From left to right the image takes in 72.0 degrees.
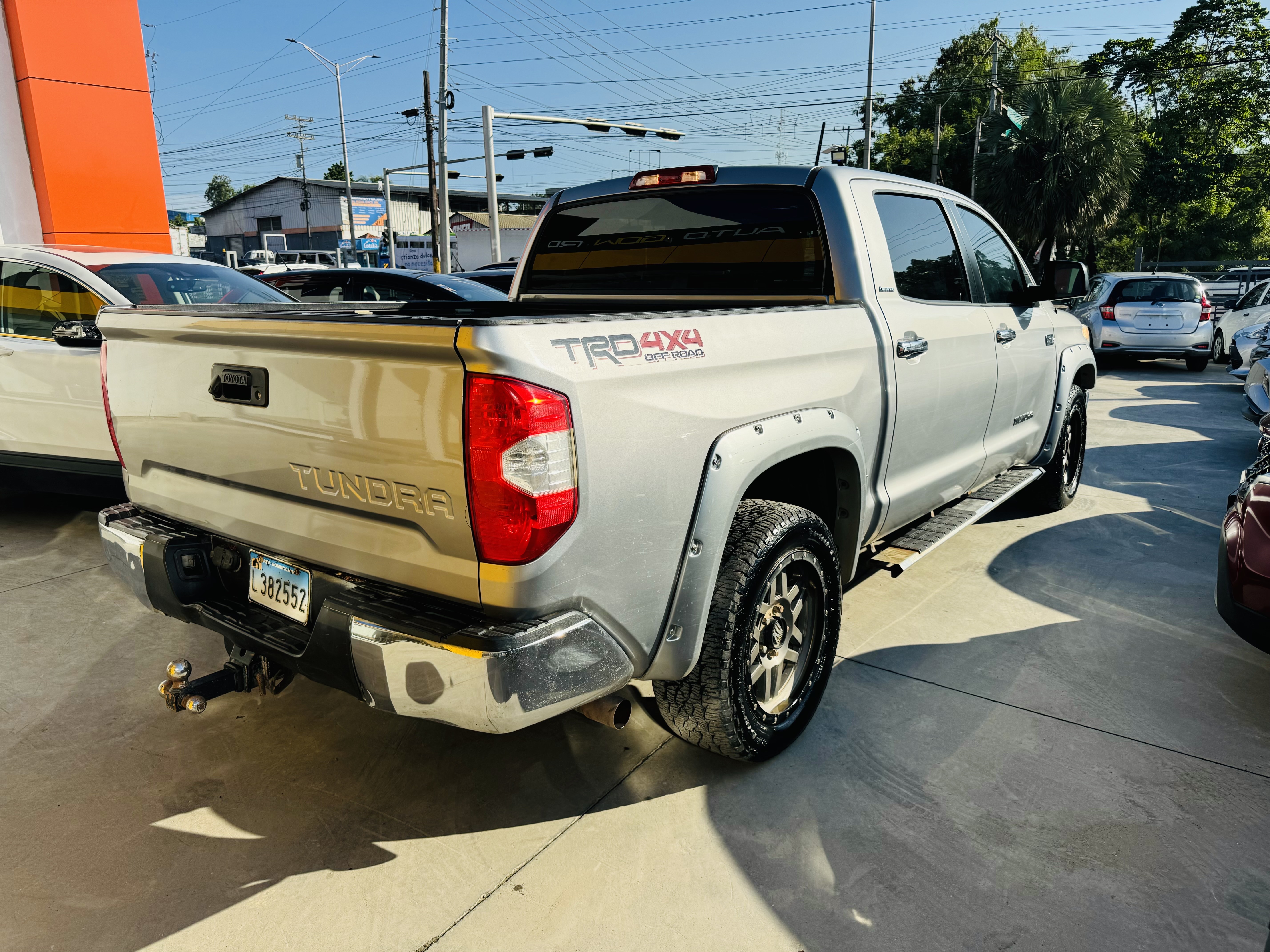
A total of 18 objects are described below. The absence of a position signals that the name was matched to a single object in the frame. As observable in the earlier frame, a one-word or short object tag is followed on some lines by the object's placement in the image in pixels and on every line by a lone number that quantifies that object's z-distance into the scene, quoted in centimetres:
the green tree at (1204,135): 3716
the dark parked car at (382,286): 759
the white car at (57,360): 489
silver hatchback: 1303
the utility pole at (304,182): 6812
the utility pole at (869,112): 3481
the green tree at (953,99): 4888
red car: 278
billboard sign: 6334
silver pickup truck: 195
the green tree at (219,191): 12075
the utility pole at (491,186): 2478
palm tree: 2686
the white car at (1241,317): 1212
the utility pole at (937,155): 3679
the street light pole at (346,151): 4359
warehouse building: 6756
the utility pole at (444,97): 2800
